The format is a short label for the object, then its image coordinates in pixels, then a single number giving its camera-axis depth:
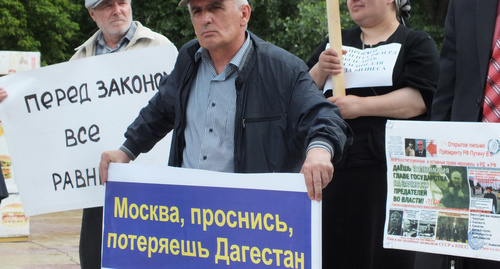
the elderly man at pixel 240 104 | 6.00
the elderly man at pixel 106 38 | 8.65
